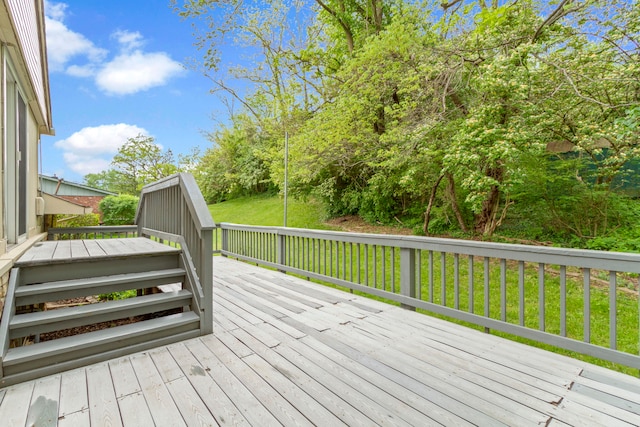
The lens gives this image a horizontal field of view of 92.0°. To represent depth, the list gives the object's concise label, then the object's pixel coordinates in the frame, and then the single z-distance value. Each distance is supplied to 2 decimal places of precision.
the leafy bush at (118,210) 10.70
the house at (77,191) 13.30
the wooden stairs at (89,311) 2.03
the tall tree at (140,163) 24.03
